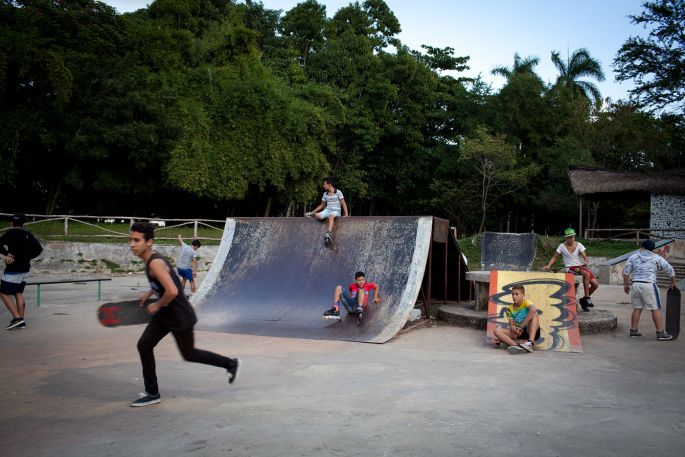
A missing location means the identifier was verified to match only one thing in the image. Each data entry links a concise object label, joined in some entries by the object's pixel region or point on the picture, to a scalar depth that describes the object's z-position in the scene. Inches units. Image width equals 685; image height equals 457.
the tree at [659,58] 1050.1
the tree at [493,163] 1347.2
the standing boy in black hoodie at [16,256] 318.7
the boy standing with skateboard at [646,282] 320.8
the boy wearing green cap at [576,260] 385.7
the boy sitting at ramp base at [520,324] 283.1
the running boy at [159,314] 176.7
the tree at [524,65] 1648.3
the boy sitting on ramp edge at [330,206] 383.2
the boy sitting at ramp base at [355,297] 330.3
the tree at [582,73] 1697.8
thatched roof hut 1034.1
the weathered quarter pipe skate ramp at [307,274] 329.4
